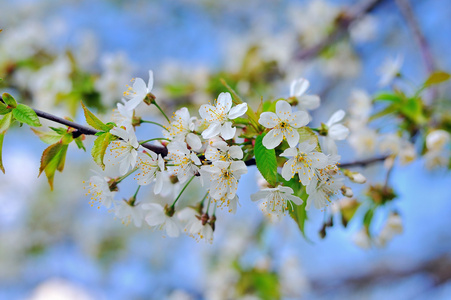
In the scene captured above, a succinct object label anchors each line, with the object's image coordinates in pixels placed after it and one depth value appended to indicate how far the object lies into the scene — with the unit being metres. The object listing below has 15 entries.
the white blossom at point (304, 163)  0.76
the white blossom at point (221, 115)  0.76
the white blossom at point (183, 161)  0.76
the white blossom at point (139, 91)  0.79
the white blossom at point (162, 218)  0.80
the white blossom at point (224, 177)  0.76
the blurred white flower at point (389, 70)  1.02
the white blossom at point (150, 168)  0.77
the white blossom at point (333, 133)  0.80
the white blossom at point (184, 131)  0.77
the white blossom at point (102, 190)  0.78
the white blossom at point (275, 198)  0.77
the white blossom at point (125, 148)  0.76
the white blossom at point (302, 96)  0.82
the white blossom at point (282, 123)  0.76
